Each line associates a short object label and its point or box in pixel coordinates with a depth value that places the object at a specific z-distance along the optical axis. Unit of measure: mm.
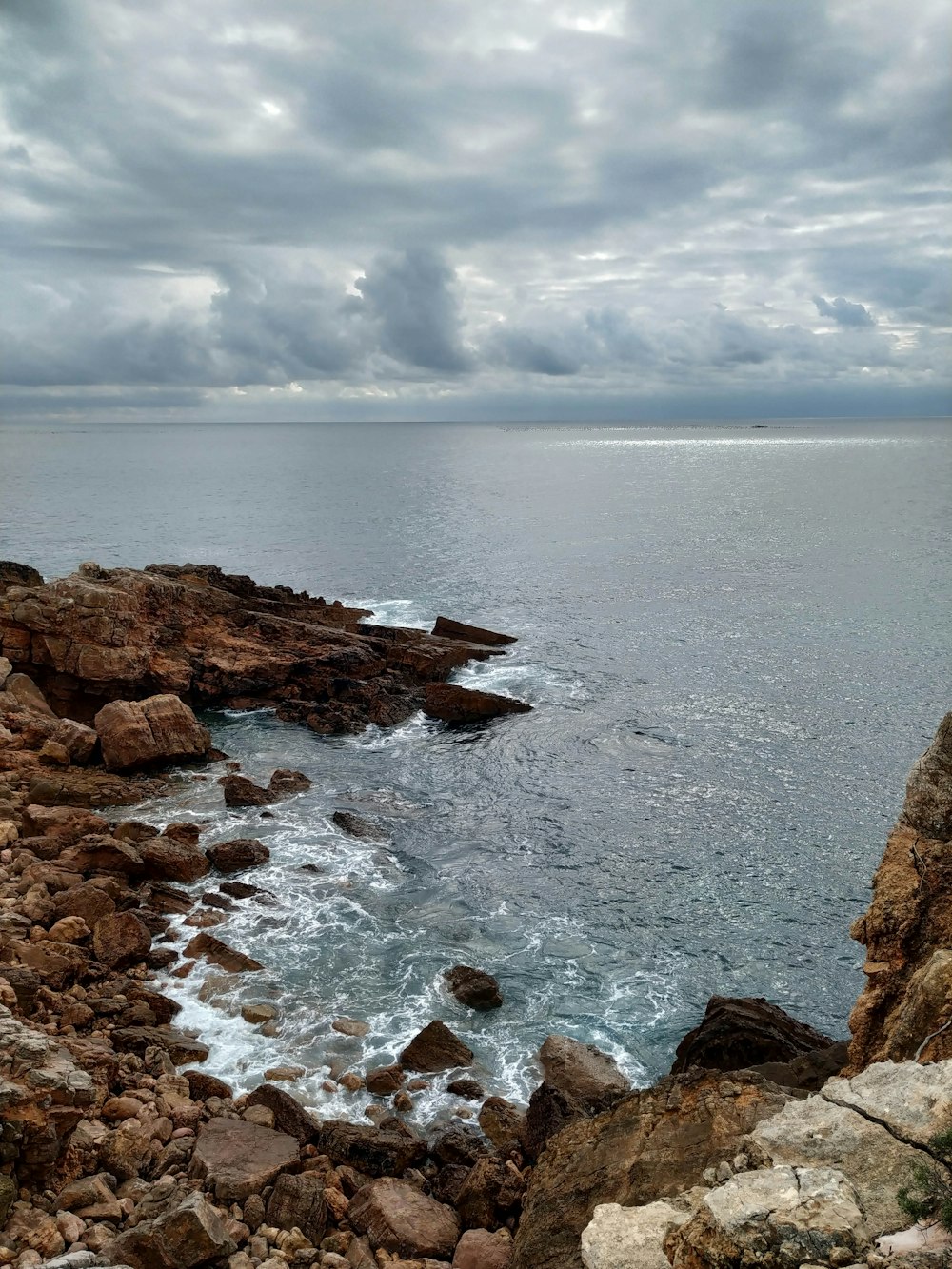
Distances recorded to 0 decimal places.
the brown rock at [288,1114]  16656
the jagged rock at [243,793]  33188
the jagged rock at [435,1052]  19891
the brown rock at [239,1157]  14250
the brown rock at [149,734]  34719
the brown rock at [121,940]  22031
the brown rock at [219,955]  23094
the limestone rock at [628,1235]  8773
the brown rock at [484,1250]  13305
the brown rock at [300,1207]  13797
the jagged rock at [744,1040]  18688
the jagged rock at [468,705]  43812
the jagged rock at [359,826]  31812
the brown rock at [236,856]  28344
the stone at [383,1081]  19062
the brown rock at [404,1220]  13820
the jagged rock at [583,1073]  18797
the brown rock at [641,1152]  11477
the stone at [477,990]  22422
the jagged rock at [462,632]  54531
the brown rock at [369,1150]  16188
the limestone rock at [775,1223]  7793
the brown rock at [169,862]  26906
